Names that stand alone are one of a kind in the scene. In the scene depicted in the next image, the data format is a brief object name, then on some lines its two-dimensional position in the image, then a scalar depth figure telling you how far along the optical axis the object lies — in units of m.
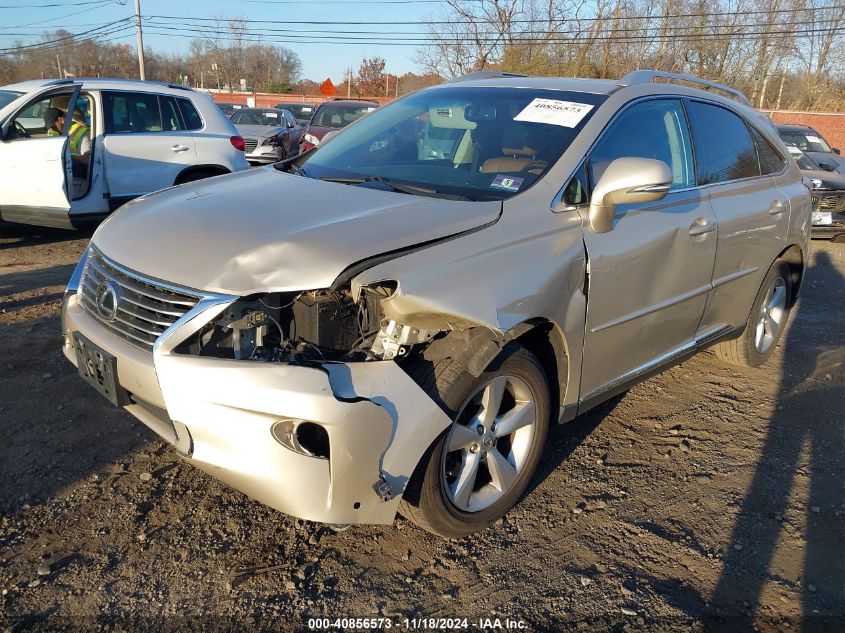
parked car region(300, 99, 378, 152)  14.74
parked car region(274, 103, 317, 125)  23.94
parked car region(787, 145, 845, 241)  10.18
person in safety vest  7.44
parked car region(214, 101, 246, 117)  22.84
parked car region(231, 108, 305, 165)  13.65
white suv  6.80
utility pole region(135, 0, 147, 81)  33.37
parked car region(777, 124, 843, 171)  11.82
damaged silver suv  2.22
